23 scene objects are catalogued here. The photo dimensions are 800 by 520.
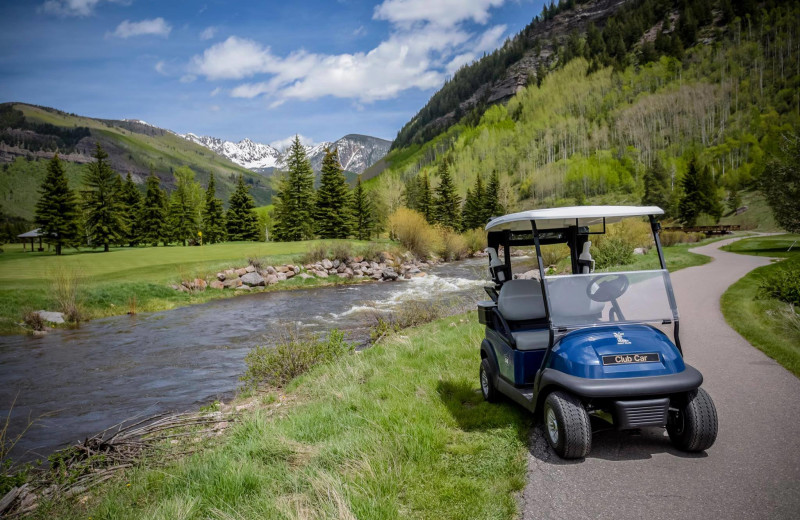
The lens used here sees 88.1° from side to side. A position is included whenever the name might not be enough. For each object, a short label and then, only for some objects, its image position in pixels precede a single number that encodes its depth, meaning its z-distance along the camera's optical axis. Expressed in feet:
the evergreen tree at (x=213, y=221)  194.70
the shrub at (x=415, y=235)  131.95
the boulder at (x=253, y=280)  85.46
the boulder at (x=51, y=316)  53.30
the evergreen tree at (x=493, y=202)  205.36
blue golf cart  12.09
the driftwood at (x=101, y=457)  13.68
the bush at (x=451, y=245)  137.03
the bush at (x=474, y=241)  152.19
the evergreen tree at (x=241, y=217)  191.62
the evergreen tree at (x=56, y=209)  113.19
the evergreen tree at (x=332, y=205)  168.76
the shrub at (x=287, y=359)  30.09
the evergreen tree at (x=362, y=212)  183.01
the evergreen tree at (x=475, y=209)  208.64
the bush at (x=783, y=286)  33.73
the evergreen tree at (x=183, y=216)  188.96
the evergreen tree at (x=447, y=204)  205.36
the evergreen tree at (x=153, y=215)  171.94
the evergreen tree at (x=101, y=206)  136.58
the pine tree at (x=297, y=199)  169.27
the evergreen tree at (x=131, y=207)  164.86
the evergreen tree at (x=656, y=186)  216.54
